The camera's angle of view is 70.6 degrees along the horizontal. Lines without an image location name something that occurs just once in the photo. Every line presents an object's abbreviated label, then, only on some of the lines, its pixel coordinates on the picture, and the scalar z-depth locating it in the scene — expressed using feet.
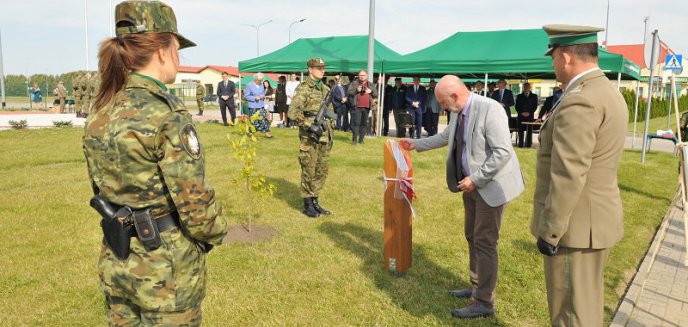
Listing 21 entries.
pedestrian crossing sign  36.68
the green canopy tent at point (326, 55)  53.31
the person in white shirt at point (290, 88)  59.57
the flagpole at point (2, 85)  102.97
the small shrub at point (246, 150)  18.53
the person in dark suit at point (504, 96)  47.73
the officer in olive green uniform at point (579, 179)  7.63
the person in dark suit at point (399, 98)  55.38
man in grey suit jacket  11.60
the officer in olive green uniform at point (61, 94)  84.02
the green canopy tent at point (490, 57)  43.50
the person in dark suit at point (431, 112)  52.86
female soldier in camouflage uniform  6.08
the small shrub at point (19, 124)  51.55
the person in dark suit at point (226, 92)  53.98
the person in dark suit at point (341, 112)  42.58
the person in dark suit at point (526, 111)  47.16
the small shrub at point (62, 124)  54.54
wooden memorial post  14.51
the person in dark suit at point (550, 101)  42.73
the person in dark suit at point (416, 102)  52.21
